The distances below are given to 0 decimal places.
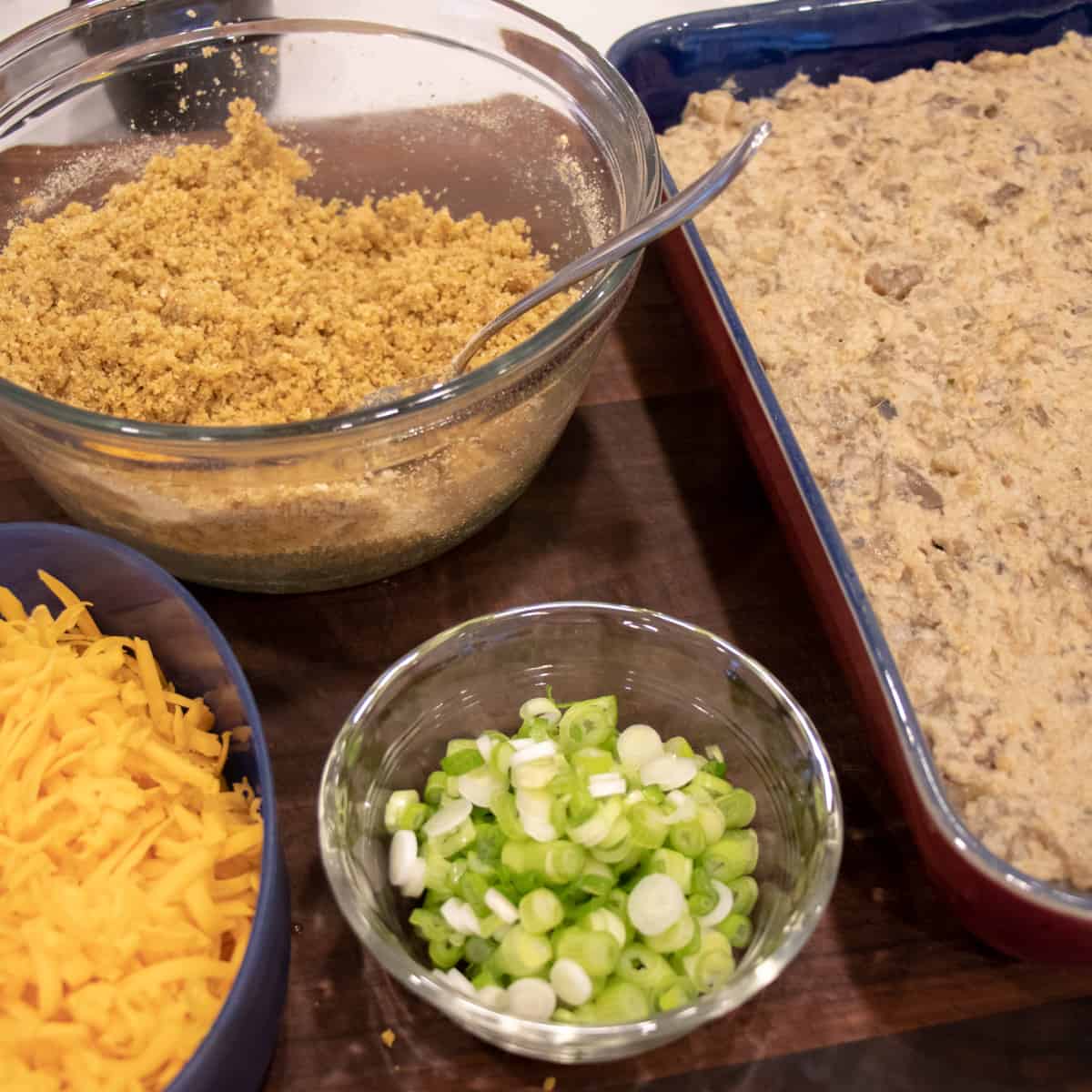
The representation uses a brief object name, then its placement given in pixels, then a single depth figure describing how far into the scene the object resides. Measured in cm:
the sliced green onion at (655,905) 31
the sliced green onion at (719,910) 33
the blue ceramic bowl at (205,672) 30
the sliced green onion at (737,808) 34
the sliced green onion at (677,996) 31
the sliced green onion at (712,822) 34
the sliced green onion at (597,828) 32
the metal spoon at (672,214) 37
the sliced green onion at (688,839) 33
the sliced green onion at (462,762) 35
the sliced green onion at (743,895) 34
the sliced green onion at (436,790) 35
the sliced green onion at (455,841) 33
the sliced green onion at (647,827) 32
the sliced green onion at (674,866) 32
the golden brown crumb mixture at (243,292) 38
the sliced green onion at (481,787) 34
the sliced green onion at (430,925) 32
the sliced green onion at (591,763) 34
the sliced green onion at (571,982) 31
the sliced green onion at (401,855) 33
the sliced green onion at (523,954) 31
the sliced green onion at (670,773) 34
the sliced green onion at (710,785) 34
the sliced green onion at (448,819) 33
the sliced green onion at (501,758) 34
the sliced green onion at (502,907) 32
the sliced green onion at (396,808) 34
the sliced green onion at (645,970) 31
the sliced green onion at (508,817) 32
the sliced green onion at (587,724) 35
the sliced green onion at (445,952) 32
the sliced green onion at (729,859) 33
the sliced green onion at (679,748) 36
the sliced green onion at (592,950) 31
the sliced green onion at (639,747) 35
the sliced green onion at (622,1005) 30
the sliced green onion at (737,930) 33
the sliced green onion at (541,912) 31
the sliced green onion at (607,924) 32
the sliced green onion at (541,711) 36
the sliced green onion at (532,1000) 31
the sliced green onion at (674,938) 32
